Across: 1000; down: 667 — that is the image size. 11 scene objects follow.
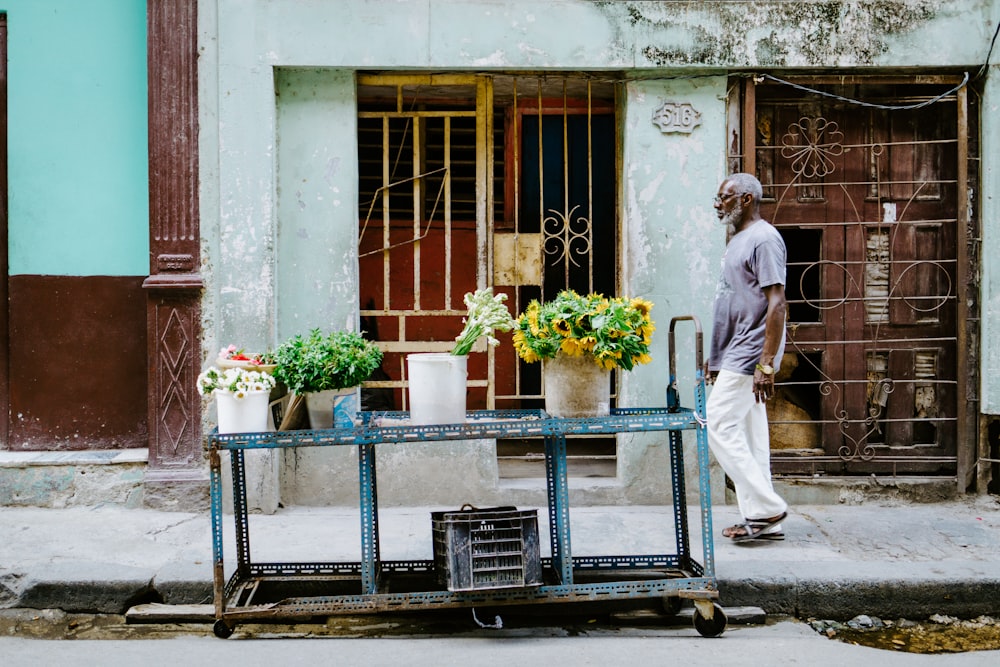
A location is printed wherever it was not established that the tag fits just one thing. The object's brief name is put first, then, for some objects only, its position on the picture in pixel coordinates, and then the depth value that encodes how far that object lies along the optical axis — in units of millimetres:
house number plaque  6309
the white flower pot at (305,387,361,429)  4336
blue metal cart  4215
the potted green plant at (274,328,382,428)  4270
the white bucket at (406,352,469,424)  4316
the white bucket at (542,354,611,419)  4395
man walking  5004
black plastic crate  4211
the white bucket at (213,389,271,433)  4191
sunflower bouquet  4379
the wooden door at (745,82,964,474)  6535
